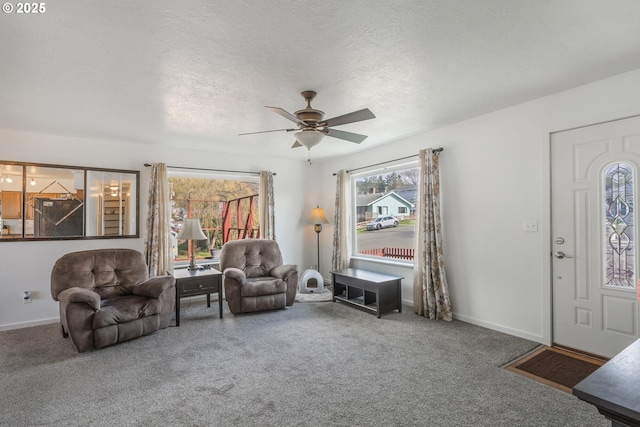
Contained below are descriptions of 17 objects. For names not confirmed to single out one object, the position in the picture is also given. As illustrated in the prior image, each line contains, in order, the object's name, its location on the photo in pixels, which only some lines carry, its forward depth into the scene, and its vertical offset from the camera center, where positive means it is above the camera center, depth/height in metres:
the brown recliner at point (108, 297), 3.15 -0.86
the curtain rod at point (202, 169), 4.80 +0.79
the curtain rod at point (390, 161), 4.15 +0.87
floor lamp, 6.02 +0.02
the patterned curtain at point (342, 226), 5.79 -0.14
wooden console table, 4.26 -1.01
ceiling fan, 2.72 +0.83
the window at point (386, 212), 4.96 +0.10
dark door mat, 2.53 -1.25
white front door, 2.71 -0.15
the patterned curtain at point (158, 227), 4.70 -0.14
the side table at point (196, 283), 4.02 -0.84
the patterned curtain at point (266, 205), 5.68 +0.23
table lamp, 4.29 -0.18
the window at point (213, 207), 5.36 +0.19
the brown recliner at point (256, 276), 4.35 -0.84
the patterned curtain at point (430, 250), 4.04 -0.40
